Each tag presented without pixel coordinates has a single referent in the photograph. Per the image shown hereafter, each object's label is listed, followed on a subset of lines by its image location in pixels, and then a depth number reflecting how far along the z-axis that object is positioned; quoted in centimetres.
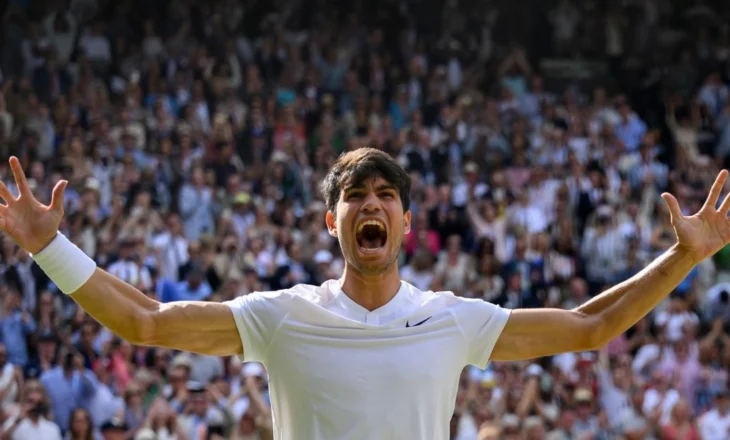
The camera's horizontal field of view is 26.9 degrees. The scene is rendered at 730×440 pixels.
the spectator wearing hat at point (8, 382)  1231
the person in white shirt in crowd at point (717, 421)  1361
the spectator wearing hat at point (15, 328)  1300
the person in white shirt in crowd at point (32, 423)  1191
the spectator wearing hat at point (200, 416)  1227
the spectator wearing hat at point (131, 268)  1368
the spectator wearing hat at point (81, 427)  1200
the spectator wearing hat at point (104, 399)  1252
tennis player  449
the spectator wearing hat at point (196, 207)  1535
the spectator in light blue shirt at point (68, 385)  1249
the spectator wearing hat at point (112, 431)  1191
